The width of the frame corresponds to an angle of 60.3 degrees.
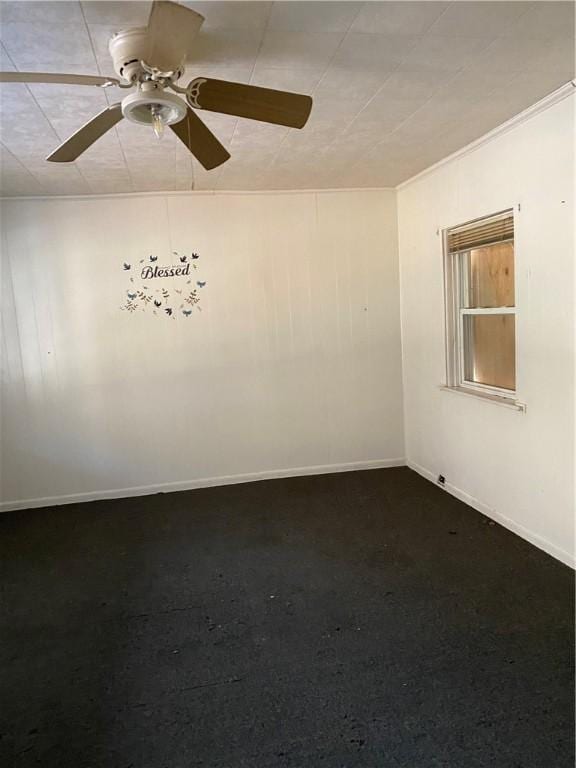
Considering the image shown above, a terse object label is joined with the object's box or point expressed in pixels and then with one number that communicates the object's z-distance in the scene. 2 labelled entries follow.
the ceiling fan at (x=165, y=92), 1.53
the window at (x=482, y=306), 3.19
